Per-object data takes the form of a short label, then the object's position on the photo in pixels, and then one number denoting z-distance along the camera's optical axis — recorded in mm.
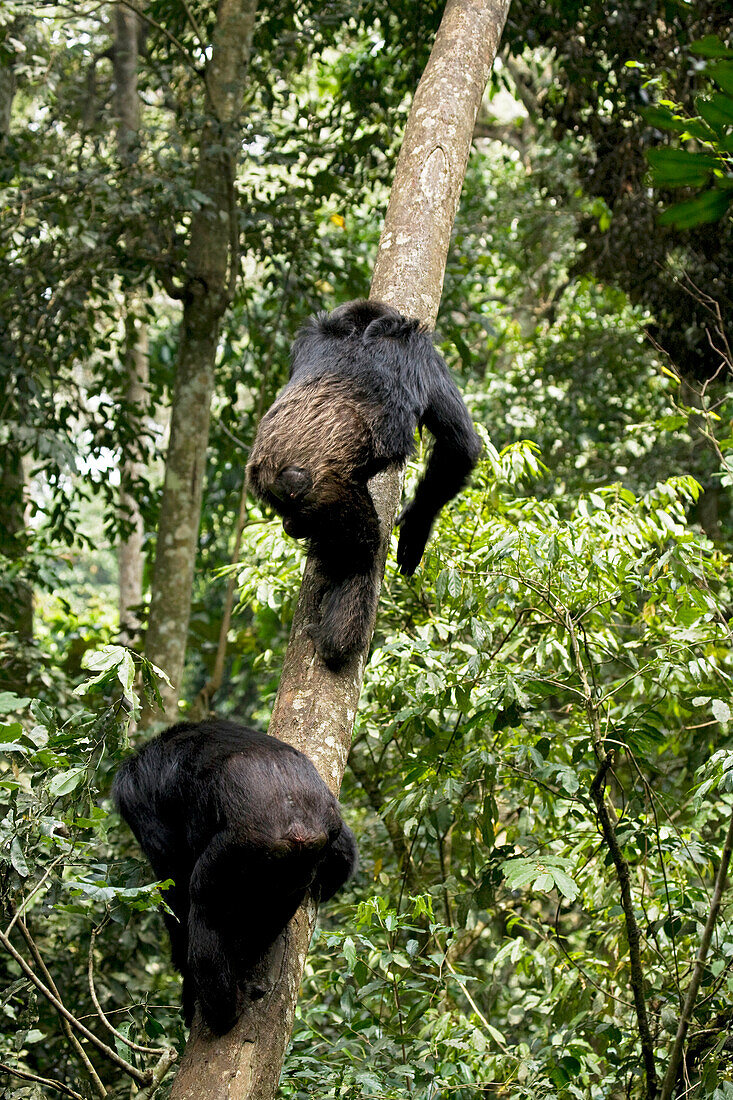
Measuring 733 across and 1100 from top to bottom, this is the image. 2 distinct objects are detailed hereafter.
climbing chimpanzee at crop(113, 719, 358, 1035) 4672
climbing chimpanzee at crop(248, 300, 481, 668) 5785
